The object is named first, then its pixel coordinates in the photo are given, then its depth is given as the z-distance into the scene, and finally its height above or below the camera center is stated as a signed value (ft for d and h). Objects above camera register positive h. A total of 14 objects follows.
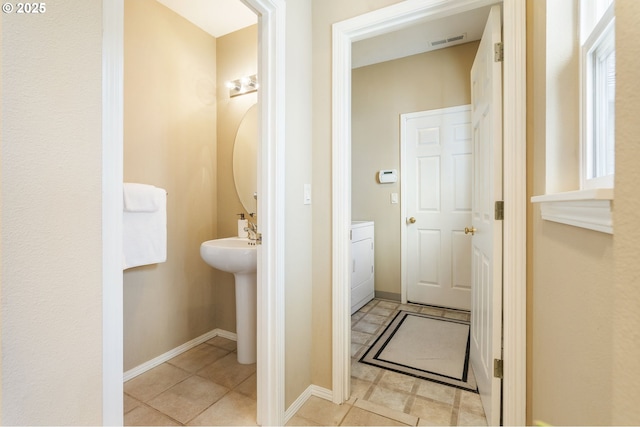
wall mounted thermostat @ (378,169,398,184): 10.61 +1.43
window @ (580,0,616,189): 2.52 +1.17
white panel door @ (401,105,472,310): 9.66 +0.32
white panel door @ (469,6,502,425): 4.21 -0.18
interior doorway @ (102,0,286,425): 4.48 +0.05
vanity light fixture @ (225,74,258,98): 7.24 +3.41
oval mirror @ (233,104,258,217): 7.38 +1.44
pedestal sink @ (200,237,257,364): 5.83 -1.95
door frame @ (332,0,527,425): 3.88 +0.34
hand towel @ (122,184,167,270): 5.56 -0.35
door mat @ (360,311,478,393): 6.01 -3.49
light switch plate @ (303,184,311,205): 5.30 +0.36
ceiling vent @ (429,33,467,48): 9.01 +5.76
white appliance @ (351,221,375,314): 9.40 -1.89
